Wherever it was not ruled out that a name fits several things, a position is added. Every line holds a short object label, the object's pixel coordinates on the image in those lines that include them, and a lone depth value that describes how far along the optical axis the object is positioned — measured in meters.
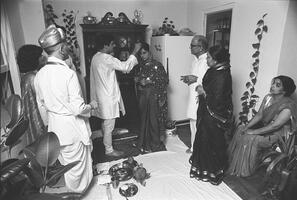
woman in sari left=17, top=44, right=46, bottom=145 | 1.79
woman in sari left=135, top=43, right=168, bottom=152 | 2.54
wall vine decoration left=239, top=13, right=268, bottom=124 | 2.31
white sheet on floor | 1.81
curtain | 1.60
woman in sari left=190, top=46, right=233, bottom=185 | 1.86
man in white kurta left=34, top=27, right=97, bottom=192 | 1.47
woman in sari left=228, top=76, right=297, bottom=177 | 1.92
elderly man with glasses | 2.23
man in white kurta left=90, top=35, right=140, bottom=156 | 2.33
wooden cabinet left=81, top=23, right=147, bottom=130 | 3.14
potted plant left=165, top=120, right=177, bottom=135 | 3.01
